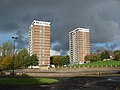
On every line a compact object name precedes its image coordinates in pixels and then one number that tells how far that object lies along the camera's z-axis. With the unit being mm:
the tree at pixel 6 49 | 48482
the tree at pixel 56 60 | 72335
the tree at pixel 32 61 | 58050
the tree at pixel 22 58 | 47939
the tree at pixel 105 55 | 71436
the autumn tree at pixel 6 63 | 43570
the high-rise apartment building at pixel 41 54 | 76972
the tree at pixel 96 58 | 70537
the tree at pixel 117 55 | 55211
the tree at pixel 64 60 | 72561
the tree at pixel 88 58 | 74270
